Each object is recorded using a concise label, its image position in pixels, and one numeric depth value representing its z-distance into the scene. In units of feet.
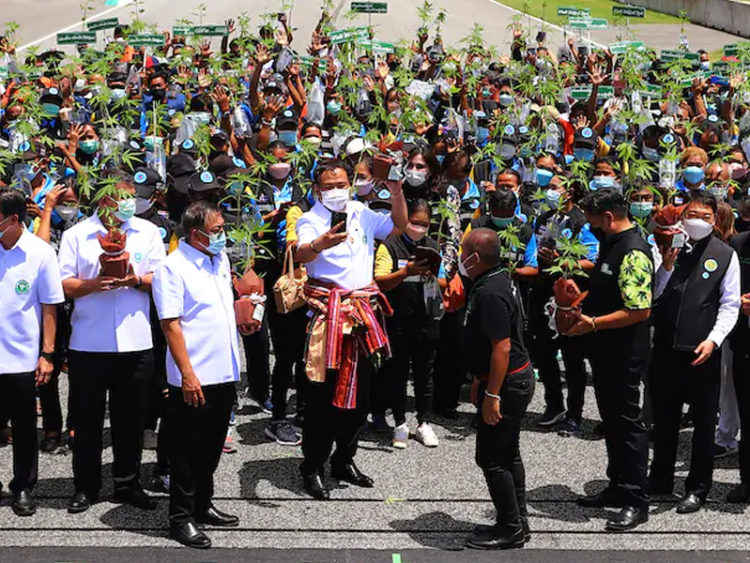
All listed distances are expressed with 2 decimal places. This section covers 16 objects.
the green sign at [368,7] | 52.26
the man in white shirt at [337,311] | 24.40
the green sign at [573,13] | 53.62
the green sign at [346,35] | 47.11
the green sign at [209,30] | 50.26
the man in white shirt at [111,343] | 23.62
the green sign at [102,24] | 49.80
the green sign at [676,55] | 50.78
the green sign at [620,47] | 48.93
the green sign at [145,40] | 46.91
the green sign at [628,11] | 54.08
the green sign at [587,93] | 45.11
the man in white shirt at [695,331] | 24.47
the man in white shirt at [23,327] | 23.32
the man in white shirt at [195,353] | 21.99
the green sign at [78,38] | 48.47
